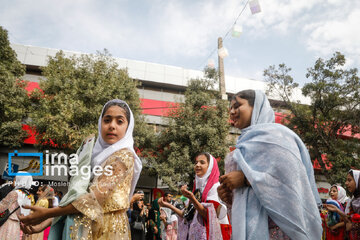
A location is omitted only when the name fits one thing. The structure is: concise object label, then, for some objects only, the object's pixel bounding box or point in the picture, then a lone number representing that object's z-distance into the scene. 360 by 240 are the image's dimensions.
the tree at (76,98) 12.30
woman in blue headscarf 1.57
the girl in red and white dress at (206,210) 3.29
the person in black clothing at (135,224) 5.81
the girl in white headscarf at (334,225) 4.92
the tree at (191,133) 13.63
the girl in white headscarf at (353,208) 3.77
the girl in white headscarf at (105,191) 1.72
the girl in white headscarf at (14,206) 4.96
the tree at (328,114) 12.43
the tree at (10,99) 14.90
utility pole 14.61
